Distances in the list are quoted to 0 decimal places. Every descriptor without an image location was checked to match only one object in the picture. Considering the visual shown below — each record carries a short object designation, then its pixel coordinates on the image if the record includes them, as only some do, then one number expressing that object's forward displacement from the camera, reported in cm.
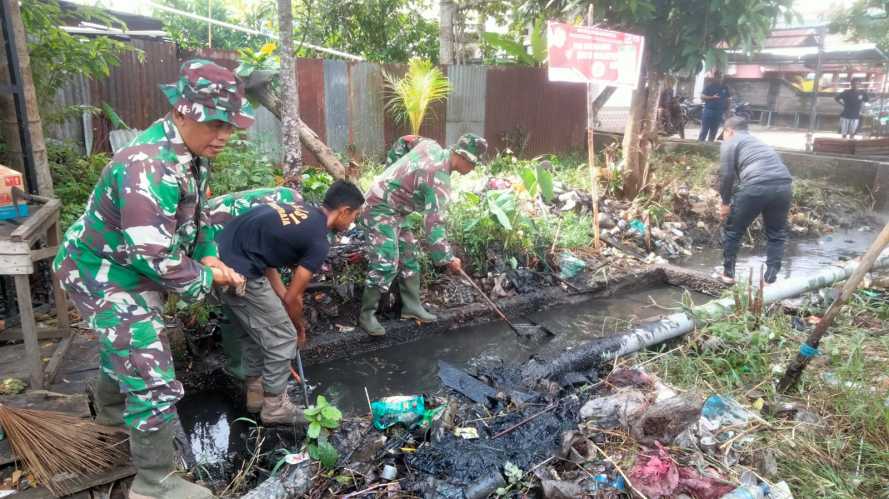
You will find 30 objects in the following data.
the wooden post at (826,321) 303
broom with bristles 252
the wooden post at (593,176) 654
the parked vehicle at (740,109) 1453
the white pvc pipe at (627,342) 412
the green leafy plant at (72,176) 496
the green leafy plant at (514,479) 283
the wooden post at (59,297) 346
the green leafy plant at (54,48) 450
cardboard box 328
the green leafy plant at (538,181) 705
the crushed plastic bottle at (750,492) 259
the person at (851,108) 1502
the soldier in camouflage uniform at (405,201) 486
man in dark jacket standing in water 595
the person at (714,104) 1299
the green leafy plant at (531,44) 1130
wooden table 272
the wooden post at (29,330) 294
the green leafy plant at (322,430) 289
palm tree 923
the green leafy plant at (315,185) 628
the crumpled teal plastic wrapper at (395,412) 330
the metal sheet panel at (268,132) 845
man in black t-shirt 339
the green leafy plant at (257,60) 625
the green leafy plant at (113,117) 691
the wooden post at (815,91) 1157
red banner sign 634
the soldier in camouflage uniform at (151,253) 227
